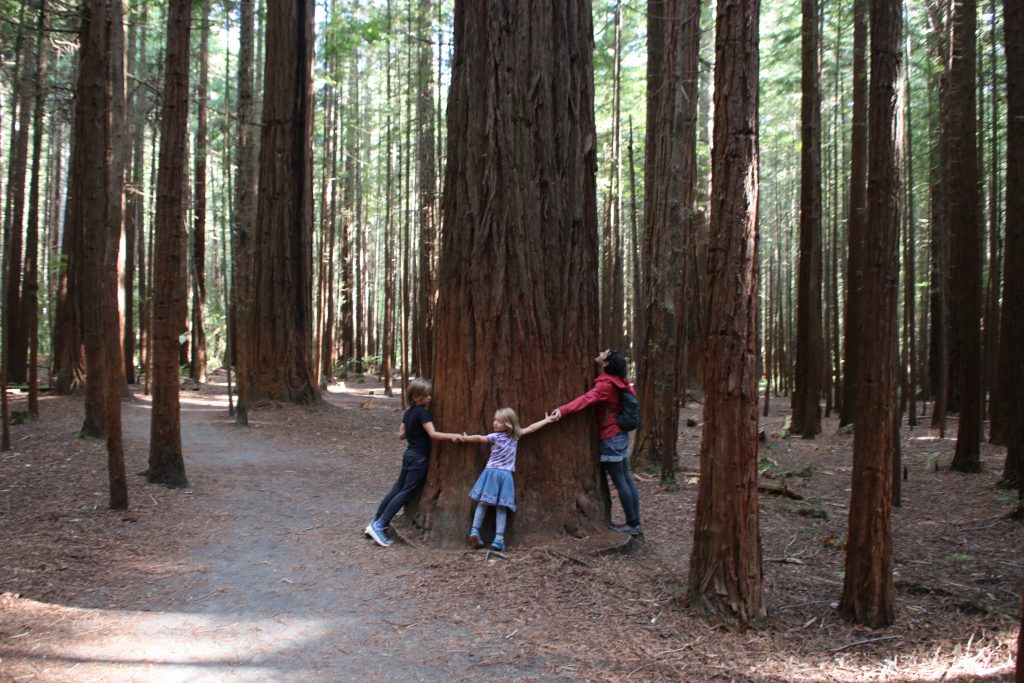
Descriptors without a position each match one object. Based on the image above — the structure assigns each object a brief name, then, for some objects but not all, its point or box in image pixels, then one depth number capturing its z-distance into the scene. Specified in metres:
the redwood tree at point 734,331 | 5.03
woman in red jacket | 6.79
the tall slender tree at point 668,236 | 9.59
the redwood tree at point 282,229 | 16.73
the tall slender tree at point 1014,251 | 8.85
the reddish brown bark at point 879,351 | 4.99
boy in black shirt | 6.97
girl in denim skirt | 6.46
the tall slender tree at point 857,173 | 12.70
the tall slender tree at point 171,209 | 8.16
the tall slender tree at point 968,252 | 10.37
